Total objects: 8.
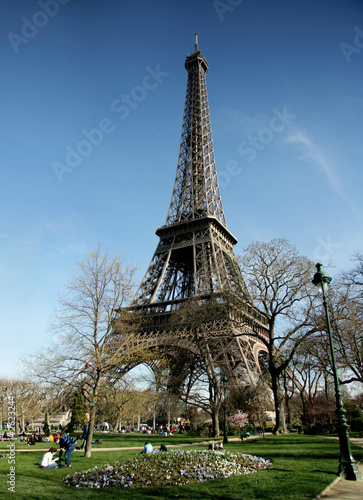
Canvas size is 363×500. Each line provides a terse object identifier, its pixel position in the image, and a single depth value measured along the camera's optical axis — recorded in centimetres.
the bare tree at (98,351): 1747
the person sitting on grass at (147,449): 1521
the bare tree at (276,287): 2352
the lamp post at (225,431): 2302
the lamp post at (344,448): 1000
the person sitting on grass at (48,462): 1304
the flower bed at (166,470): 1027
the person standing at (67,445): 1346
